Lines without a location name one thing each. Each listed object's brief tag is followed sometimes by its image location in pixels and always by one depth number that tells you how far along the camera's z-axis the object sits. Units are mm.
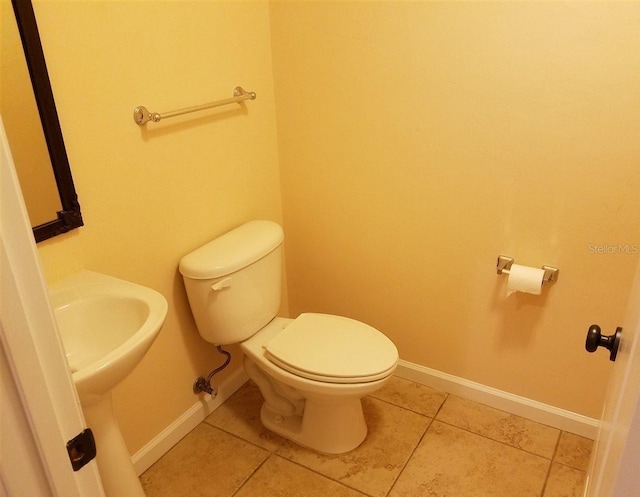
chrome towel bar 1581
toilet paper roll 1766
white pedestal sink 1364
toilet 1736
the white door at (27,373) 562
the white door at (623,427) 587
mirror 1254
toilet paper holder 1792
